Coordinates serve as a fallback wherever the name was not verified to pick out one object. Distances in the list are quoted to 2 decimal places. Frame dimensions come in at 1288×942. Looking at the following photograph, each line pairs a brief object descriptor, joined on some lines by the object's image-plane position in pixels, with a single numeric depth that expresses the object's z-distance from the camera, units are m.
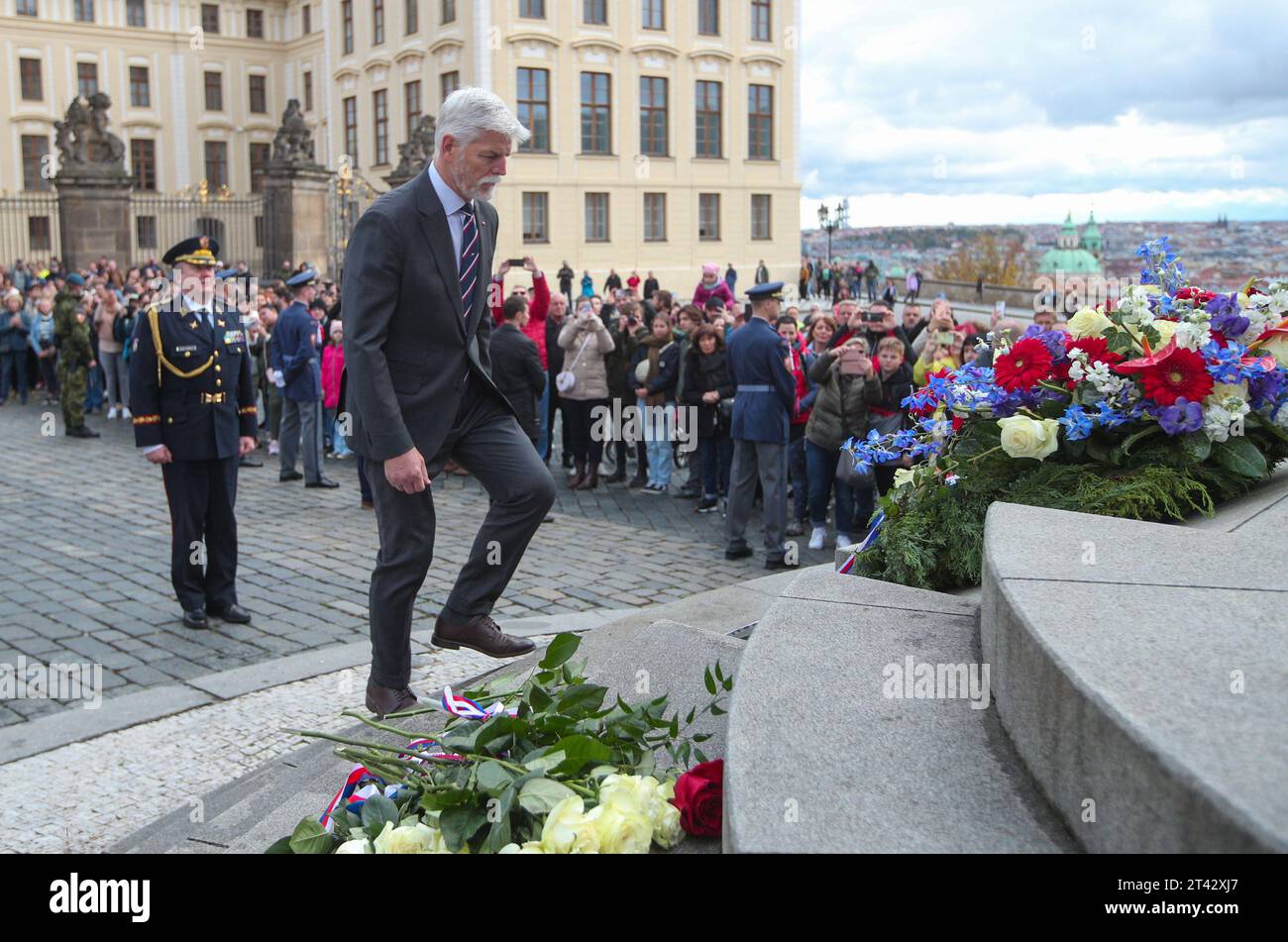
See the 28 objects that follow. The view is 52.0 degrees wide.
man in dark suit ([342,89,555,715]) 4.35
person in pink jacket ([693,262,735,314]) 16.80
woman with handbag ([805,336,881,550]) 10.53
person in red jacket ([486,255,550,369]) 14.05
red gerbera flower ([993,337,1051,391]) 4.68
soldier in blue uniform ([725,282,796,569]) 9.98
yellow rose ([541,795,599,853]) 2.70
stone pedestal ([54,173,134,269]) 31.95
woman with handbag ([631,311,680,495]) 13.02
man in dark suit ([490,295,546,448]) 11.41
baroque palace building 45.84
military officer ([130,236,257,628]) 7.62
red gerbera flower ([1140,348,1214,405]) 4.42
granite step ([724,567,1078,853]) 2.50
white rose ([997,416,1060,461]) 4.36
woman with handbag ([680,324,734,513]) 12.35
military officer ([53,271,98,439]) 16.94
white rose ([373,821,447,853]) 2.92
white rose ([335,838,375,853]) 2.97
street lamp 49.69
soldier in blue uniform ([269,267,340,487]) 13.52
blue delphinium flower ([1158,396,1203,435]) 4.38
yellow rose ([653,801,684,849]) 2.88
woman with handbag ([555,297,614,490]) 13.54
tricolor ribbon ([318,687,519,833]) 3.34
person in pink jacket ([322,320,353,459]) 13.66
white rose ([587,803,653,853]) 2.72
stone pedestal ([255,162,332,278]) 32.47
